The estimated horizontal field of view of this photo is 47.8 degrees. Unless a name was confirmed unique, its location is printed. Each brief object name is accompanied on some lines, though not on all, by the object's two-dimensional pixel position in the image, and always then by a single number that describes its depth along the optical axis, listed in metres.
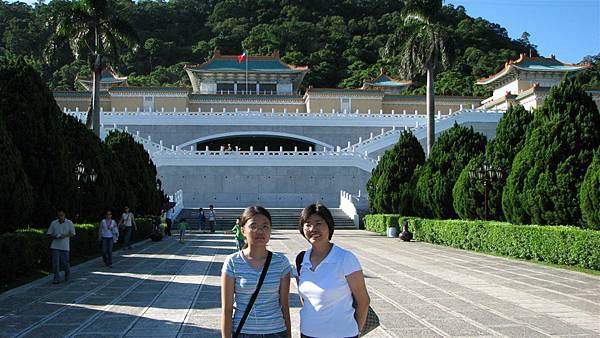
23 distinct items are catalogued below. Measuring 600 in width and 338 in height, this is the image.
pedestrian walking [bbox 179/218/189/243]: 23.69
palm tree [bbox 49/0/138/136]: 26.64
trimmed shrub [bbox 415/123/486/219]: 24.03
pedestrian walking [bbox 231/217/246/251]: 16.66
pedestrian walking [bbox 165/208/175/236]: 28.03
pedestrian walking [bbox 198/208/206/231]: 31.69
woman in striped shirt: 3.98
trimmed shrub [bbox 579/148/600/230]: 13.89
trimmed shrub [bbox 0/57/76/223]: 14.75
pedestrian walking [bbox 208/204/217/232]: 31.00
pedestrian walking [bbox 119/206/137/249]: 18.73
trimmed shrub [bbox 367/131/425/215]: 30.42
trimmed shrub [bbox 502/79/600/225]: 15.88
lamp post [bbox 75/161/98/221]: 18.99
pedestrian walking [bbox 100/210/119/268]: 14.45
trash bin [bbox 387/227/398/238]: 27.66
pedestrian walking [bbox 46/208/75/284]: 11.59
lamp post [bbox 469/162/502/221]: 19.84
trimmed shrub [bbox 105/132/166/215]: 26.34
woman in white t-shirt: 3.96
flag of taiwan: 52.59
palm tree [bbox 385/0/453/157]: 29.12
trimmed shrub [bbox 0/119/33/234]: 11.85
